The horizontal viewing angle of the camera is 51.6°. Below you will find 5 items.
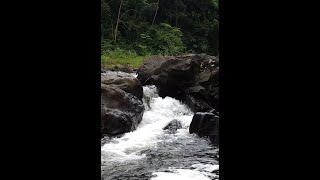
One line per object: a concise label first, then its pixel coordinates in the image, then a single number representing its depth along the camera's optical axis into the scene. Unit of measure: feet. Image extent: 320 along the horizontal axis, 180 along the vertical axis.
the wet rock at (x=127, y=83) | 38.99
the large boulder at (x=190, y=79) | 44.01
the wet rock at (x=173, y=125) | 35.39
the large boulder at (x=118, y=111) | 31.72
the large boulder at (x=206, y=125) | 30.53
